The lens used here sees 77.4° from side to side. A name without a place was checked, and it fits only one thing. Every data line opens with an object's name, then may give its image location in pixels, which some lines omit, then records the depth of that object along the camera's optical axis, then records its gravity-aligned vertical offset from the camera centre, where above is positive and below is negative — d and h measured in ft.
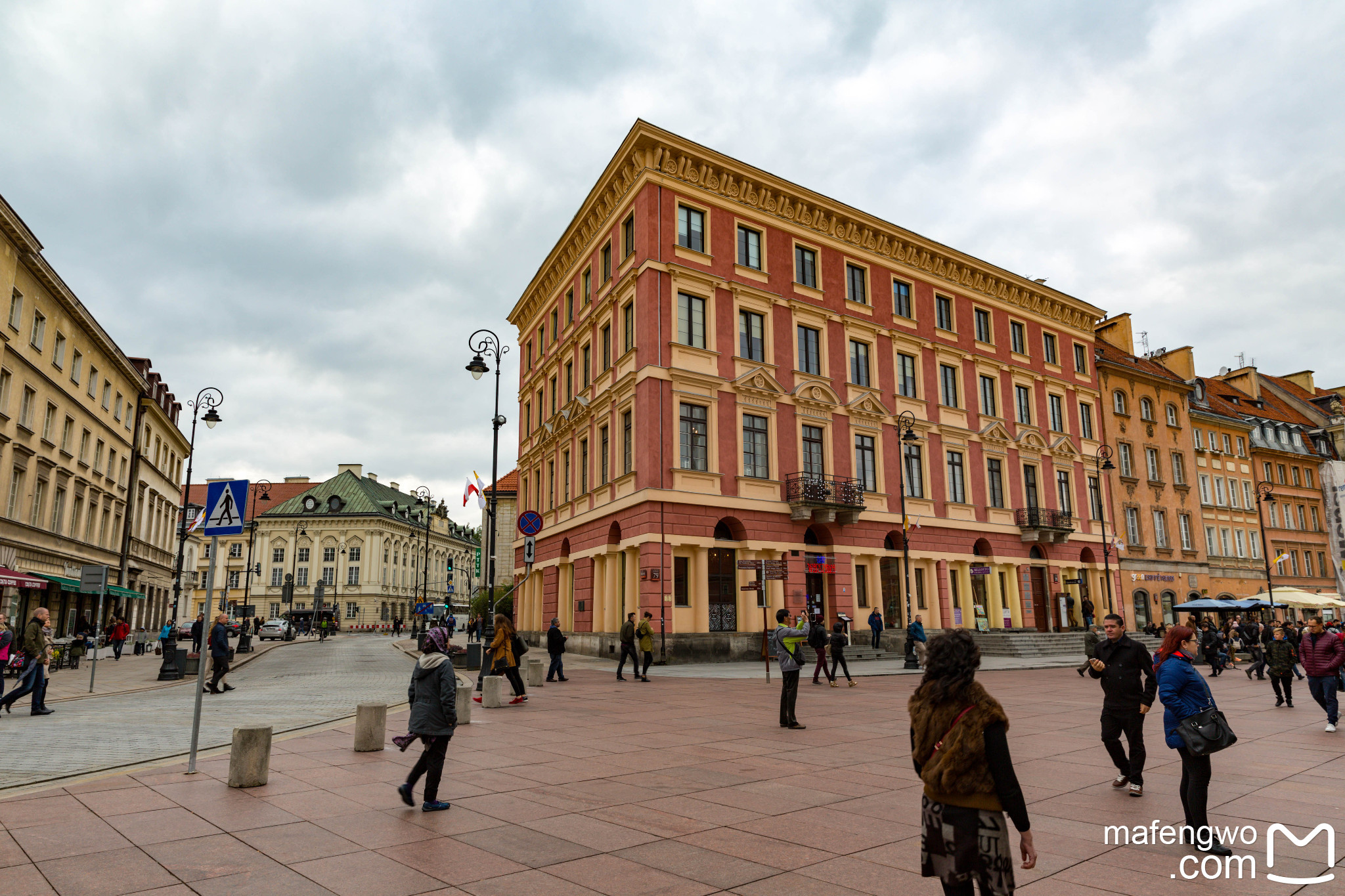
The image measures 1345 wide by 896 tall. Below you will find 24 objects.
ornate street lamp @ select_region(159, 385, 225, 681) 76.74 +2.20
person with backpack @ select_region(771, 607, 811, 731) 40.78 -3.15
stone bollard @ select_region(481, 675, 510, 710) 50.85 -5.31
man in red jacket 40.04 -3.12
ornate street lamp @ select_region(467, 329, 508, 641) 74.02 +16.04
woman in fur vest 11.96 -2.62
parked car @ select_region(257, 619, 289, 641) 197.16 -6.15
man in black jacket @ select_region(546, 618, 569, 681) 69.00 -3.55
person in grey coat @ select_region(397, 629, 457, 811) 23.72 -3.03
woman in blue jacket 19.97 -2.56
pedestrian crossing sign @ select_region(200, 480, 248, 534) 29.94 +3.48
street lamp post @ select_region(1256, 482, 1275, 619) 112.57 +18.00
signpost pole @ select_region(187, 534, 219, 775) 27.96 -2.42
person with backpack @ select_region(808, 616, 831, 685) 65.16 -2.98
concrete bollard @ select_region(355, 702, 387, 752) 33.73 -4.90
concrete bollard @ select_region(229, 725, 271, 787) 26.58 -4.79
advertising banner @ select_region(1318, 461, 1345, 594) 194.18 +21.50
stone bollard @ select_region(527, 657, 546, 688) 64.28 -5.21
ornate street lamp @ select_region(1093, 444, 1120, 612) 118.62 +18.94
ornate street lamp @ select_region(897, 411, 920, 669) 82.62 +15.93
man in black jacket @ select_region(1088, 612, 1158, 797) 25.91 -3.00
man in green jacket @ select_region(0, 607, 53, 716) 47.85 -3.24
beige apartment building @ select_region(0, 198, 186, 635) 108.37 +25.93
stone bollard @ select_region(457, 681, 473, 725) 42.34 -5.14
